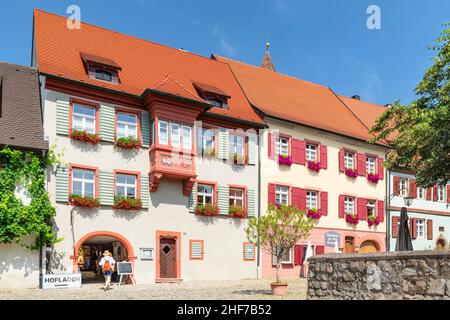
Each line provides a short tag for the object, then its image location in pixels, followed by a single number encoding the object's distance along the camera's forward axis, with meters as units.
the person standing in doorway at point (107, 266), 20.17
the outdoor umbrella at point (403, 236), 15.16
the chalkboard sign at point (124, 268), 21.64
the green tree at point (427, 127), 18.72
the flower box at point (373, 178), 32.34
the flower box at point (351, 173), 31.08
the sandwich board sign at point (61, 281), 19.72
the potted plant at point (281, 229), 17.61
